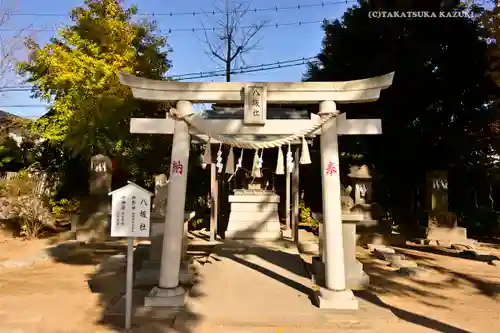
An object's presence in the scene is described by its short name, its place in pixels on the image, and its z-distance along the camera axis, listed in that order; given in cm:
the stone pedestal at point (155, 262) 644
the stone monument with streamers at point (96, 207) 1208
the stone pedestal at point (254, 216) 1138
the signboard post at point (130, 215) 456
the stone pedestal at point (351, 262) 658
